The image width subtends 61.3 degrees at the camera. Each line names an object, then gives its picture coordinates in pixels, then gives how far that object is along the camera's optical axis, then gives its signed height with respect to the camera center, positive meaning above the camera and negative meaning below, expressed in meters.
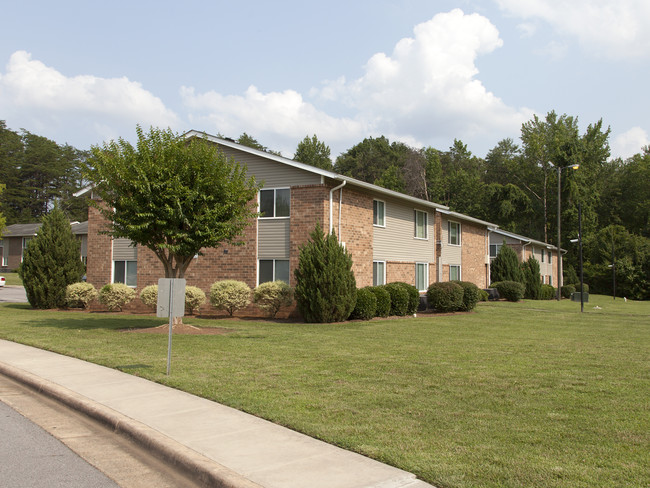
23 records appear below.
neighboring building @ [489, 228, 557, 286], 45.47 +3.22
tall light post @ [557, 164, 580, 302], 42.09 -0.18
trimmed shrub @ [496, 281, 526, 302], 35.19 -0.40
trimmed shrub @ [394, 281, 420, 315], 22.14 -0.60
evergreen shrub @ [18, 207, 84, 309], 23.38 +0.71
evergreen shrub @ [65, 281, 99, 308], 23.17 -0.52
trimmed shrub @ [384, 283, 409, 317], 21.33 -0.62
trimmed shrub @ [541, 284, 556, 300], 43.53 -0.64
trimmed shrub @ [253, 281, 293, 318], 19.41 -0.46
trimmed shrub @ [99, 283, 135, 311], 22.30 -0.56
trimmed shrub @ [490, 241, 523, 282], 39.72 +1.23
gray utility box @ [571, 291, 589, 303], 32.40 -0.74
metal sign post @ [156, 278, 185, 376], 8.51 -0.27
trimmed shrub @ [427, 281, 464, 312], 22.98 -0.53
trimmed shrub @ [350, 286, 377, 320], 19.48 -0.82
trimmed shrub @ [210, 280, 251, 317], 19.84 -0.47
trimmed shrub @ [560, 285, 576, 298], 48.34 -0.60
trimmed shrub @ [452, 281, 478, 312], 23.95 -0.54
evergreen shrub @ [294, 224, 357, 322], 18.31 +0.08
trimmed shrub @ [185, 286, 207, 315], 20.55 -0.61
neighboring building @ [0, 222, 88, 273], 58.32 +3.87
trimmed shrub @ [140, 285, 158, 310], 20.52 -0.55
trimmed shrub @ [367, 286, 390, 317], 20.34 -0.63
